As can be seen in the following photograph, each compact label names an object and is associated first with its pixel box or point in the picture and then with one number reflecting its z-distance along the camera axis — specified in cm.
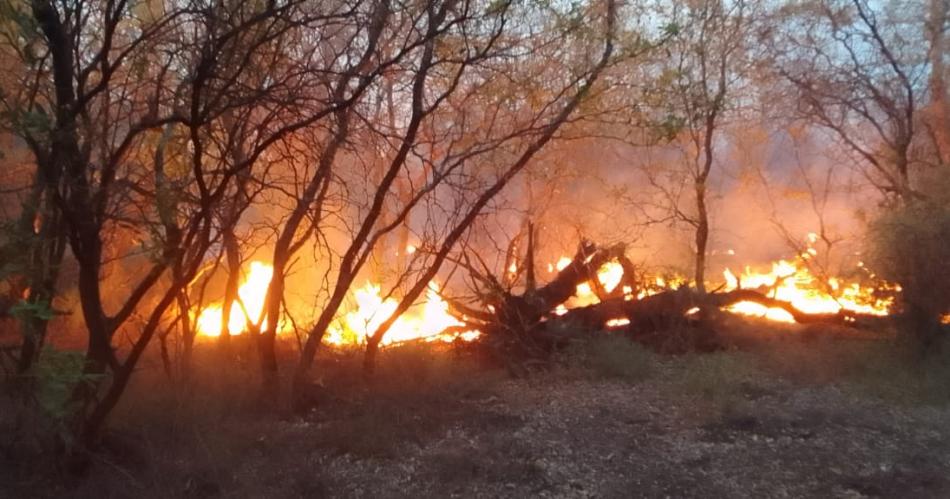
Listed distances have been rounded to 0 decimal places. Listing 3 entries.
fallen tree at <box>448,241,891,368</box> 969
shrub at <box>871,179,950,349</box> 868
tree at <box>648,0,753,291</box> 1080
